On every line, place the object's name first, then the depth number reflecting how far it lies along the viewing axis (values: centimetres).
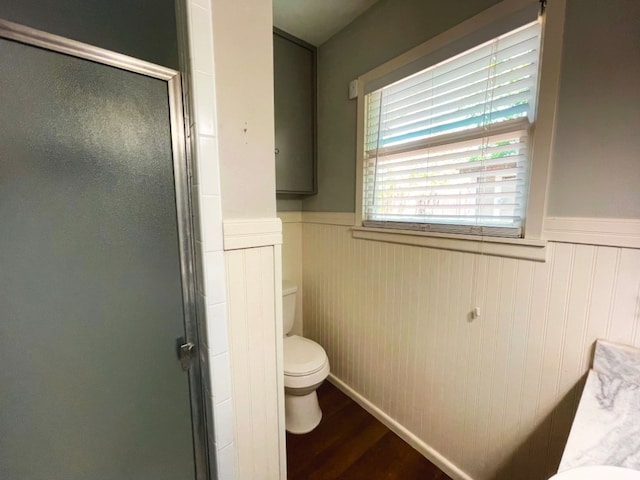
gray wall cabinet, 162
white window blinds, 99
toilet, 146
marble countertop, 63
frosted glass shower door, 63
